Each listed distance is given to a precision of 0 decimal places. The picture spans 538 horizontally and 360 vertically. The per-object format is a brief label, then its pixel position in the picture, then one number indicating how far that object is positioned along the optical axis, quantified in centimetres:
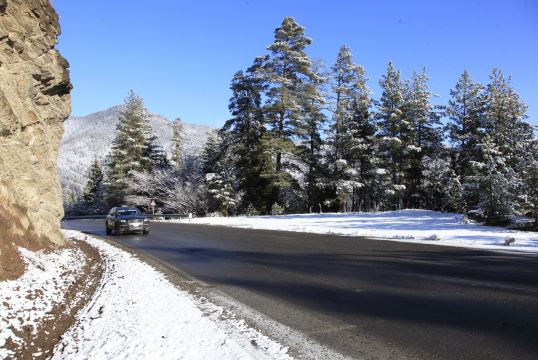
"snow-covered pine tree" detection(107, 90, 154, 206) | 6059
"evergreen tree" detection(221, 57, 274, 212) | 4519
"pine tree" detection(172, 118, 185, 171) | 8302
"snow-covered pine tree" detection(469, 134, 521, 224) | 2464
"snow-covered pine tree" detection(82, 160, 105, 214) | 6814
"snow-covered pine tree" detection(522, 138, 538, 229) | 2323
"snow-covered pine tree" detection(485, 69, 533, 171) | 3856
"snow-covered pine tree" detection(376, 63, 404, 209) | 4500
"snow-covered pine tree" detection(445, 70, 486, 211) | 4241
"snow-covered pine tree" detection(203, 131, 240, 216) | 4841
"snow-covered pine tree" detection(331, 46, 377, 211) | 4431
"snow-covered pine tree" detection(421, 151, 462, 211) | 4394
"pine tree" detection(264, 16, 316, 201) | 4247
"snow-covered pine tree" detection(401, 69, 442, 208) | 4628
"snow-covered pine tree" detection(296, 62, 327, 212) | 4381
